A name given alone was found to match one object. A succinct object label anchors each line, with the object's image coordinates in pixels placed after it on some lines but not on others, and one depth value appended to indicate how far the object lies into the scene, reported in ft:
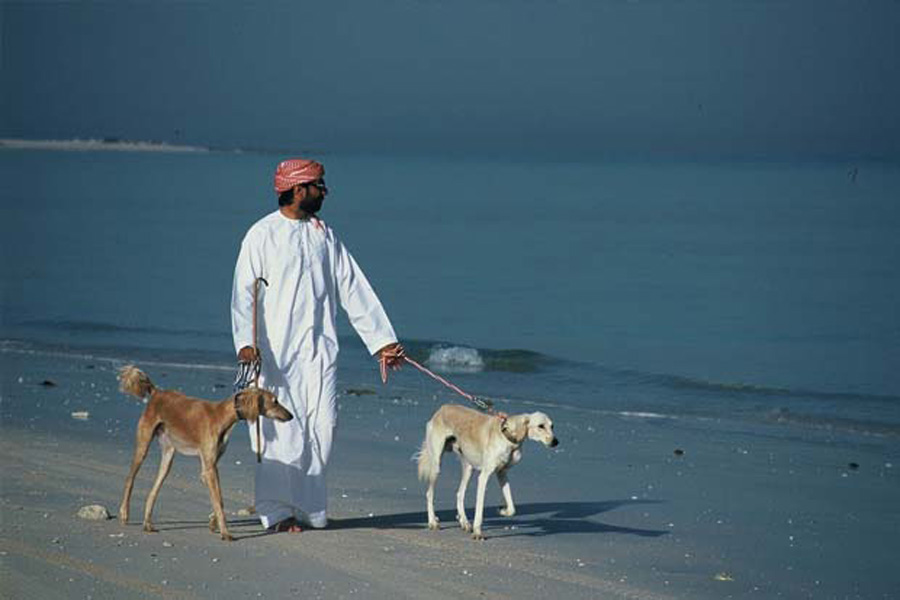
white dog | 53.39
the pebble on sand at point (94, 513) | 53.94
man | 53.59
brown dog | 49.94
